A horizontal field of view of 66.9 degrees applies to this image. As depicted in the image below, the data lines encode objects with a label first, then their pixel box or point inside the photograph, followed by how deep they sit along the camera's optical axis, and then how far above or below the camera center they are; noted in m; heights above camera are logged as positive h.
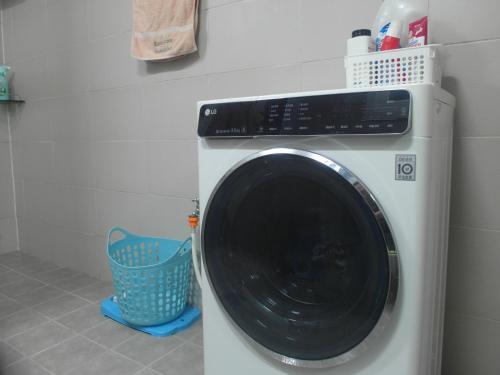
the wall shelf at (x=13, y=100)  2.51 +0.31
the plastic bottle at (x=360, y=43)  0.99 +0.26
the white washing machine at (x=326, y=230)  0.81 -0.21
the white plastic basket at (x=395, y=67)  0.90 +0.19
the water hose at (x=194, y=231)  1.54 -0.36
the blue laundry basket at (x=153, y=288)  1.58 -0.61
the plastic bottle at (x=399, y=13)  1.06 +0.37
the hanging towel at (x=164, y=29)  1.62 +0.52
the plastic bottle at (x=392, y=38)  0.96 +0.27
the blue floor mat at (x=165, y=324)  1.63 -0.79
